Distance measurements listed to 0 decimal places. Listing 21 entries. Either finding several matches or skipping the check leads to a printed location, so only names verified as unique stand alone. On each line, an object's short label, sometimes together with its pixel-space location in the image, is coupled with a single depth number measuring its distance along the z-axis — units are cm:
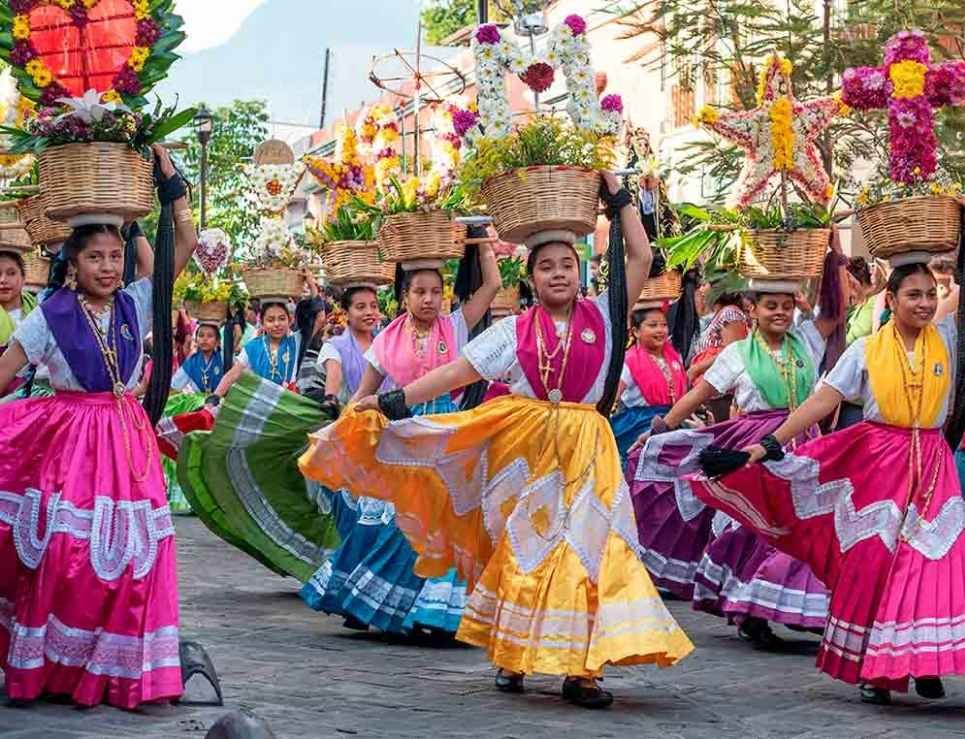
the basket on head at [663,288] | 1281
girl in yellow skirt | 812
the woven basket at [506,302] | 1479
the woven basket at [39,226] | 984
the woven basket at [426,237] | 1026
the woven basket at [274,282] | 1530
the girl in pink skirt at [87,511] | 791
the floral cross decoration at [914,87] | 889
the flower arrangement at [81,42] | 813
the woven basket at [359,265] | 1161
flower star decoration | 1078
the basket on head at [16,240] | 1117
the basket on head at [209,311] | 1922
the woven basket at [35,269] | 1291
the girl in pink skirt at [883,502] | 831
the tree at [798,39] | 1878
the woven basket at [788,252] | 1002
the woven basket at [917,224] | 863
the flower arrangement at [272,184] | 1639
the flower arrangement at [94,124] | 787
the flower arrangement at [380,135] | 1227
